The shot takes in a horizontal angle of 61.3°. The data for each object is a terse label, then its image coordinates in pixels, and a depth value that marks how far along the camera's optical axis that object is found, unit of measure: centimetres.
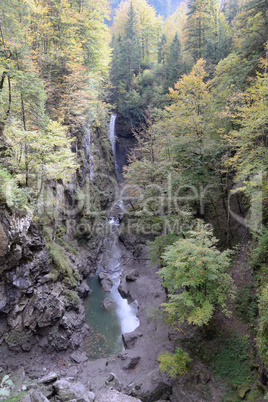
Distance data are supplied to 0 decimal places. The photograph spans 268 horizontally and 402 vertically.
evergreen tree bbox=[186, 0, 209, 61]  2875
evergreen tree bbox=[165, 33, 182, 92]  2960
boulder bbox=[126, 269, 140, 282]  1825
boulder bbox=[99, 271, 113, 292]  1789
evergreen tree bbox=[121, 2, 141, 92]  3694
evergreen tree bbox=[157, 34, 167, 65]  3628
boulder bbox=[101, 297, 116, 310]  1595
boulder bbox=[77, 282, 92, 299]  1553
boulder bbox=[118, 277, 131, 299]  1731
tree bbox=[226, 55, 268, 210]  920
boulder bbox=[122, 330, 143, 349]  1285
